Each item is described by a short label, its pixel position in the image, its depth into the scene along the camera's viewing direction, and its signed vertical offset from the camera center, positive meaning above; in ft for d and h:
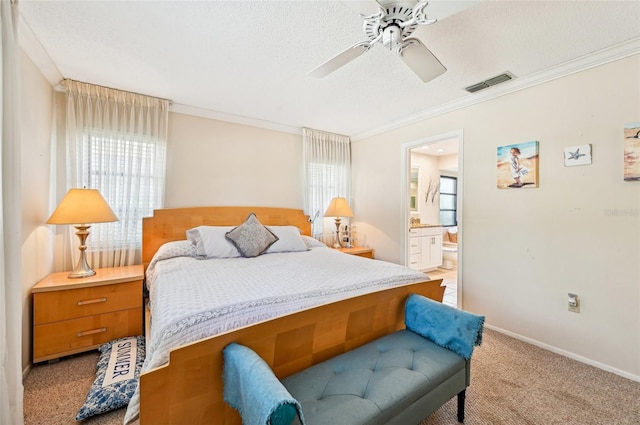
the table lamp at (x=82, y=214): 7.03 -0.04
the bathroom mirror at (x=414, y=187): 18.24 +1.83
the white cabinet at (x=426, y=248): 15.58 -2.19
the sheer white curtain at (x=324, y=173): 13.09 +2.10
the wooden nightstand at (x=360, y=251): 12.63 -1.89
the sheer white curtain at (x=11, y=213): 4.13 -0.01
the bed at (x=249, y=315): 3.43 -1.73
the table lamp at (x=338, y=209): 12.61 +0.18
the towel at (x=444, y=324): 4.85 -2.22
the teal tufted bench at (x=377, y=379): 3.00 -2.59
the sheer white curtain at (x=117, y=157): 8.35 +1.90
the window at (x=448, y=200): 20.44 +1.02
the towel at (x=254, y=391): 2.69 -2.02
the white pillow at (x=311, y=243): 10.89 -1.28
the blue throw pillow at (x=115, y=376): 5.03 -3.62
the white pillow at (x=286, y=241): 9.58 -1.07
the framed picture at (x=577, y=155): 6.95 +1.57
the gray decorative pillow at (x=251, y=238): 8.79 -0.89
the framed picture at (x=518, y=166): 7.89 +1.49
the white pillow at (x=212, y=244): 8.51 -1.04
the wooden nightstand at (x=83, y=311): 6.58 -2.68
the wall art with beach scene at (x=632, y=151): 6.23 +1.49
